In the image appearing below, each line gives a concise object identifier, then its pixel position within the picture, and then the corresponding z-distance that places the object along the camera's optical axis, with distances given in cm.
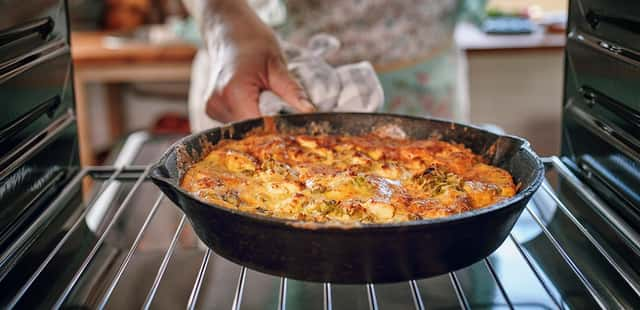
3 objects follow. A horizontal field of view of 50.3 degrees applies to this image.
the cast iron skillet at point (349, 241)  76
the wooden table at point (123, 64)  326
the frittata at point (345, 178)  97
